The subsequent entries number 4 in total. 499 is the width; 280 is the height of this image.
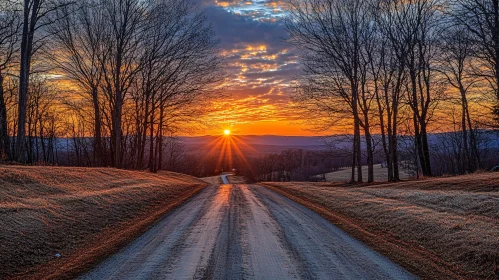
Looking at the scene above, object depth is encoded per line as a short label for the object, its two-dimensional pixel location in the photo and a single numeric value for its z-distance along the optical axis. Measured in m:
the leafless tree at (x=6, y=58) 21.67
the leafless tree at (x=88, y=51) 32.07
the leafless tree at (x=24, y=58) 19.97
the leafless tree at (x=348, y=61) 27.94
